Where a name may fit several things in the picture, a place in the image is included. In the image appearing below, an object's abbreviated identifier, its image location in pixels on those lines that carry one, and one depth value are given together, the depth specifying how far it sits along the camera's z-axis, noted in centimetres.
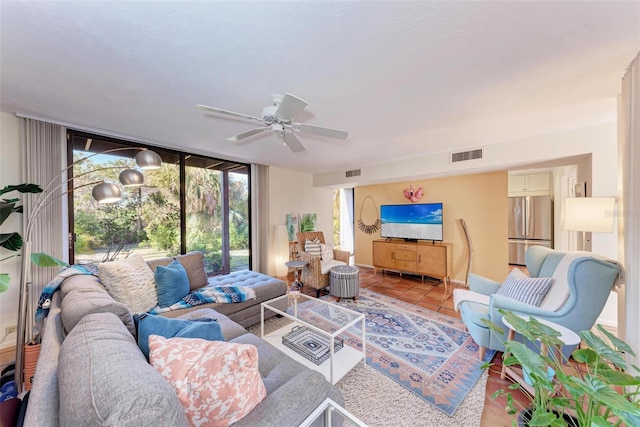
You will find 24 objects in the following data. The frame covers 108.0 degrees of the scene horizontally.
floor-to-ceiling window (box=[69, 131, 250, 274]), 286
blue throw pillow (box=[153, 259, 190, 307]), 233
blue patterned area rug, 180
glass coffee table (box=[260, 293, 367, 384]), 174
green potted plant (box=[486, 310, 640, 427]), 67
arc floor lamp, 185
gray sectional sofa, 61
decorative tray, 181
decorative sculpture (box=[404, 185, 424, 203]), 476
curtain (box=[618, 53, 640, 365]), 143
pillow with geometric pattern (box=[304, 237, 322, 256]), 414
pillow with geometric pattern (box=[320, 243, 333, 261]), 407
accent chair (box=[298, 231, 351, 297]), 373
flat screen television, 444
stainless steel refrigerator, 503
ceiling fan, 164
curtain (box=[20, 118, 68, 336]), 238
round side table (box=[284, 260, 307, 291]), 380
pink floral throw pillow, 84
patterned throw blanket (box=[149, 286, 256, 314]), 231
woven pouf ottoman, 348
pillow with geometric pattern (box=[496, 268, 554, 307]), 199
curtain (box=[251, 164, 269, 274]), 450
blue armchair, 166
